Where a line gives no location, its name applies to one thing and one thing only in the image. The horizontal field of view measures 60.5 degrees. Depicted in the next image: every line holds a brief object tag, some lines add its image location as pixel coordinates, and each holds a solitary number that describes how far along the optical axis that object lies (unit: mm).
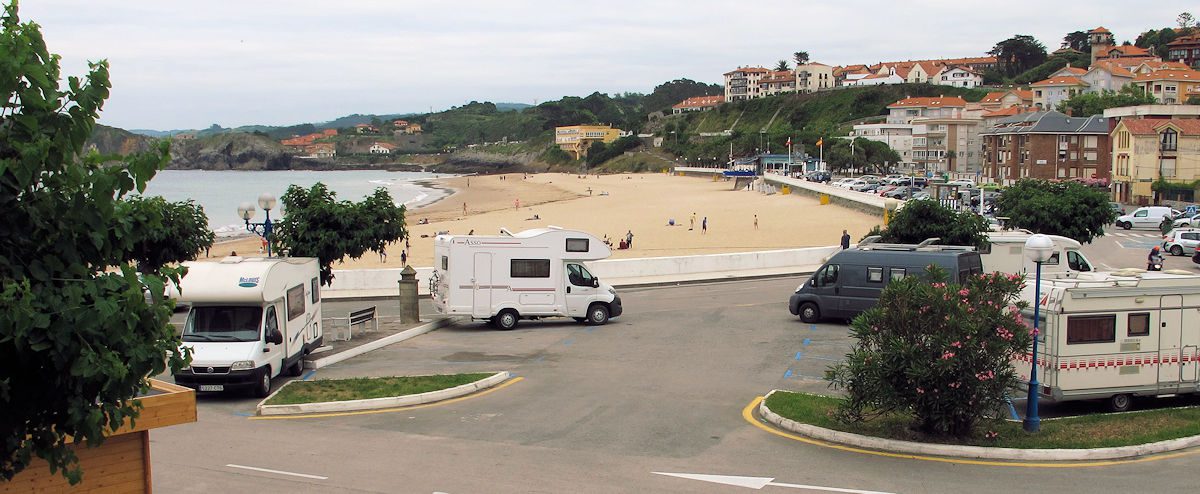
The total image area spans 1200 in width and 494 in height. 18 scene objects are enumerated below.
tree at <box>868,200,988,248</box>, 28672
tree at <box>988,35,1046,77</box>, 192375
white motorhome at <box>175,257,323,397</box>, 15969
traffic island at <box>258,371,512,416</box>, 15344
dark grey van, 23062
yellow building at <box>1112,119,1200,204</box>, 72062
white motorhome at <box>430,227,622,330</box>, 23266
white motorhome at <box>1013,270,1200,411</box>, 14719
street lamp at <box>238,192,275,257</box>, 20391
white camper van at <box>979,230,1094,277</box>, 26969
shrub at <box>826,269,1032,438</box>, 12641
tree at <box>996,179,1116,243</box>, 31547
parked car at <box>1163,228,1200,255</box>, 40000
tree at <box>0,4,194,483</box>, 5941
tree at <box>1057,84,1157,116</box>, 104625
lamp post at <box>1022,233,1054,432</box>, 13258
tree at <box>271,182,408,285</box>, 22000
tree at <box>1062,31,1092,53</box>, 198375
